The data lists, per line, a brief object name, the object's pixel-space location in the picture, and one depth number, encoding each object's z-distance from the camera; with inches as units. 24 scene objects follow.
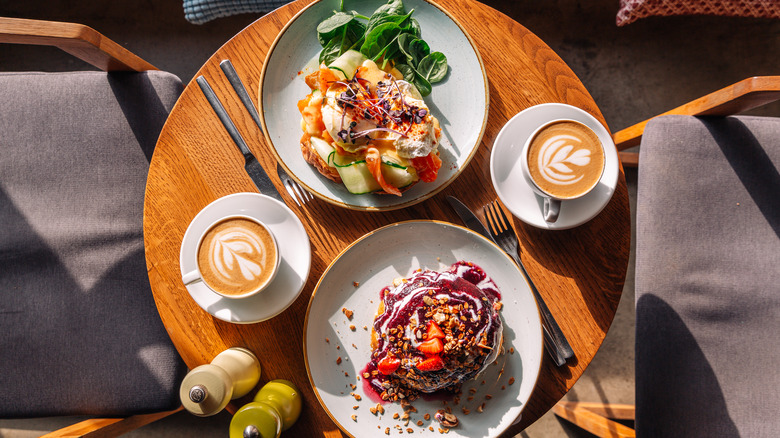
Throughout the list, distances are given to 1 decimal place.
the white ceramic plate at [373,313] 50.0
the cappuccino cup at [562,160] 47.9
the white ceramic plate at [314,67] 51.1
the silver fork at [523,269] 52.4
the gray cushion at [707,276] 57.9
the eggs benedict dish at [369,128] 47.4
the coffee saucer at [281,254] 49.7
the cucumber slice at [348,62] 49.1
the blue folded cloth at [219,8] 74.6
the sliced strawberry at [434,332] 47.4
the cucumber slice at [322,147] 49.1
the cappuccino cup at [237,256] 47.4
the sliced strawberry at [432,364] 46.7
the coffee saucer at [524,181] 50.0
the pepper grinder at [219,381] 43.9
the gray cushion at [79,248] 60.4
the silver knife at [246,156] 54.8
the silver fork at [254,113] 54.4
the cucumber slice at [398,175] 47.8
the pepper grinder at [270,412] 45.9
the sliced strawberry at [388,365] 48.8
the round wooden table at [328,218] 53.4
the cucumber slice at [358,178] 48.3
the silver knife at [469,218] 53.5
